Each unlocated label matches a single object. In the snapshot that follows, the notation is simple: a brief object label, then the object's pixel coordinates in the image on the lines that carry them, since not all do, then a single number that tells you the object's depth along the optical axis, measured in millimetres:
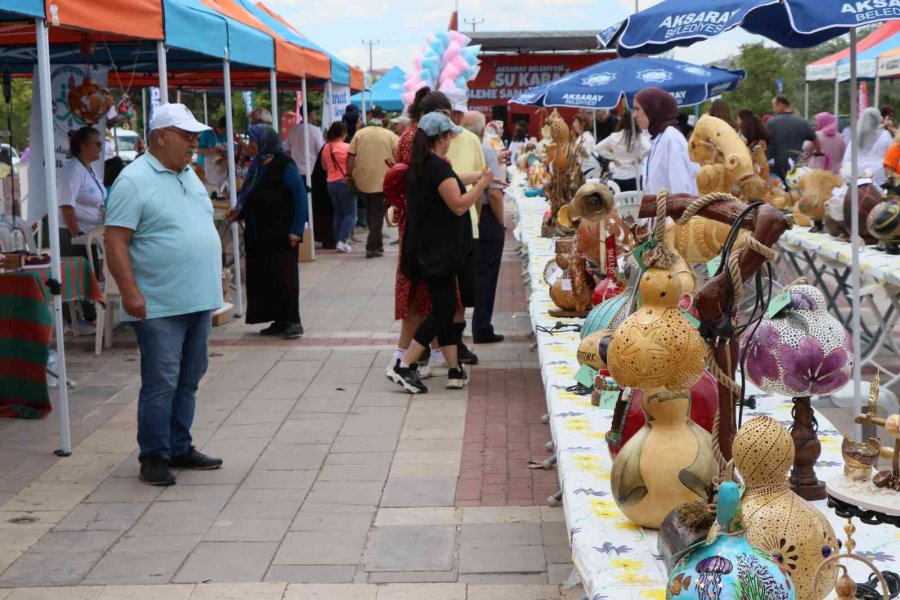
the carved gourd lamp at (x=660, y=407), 2387
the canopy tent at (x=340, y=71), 14750
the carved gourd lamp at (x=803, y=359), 2713
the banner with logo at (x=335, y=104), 15562
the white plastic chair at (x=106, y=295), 8625
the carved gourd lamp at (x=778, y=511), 2043
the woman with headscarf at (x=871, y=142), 13375
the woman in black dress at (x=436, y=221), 6496
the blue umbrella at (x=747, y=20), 4102
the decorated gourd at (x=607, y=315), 3662
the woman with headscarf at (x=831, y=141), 15102
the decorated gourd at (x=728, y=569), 1786
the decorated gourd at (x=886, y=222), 6438
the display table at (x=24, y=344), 6625
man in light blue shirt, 4996
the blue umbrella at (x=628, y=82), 9602
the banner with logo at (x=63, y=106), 9406
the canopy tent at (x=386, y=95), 26953
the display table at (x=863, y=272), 6316
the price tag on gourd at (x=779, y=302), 2773
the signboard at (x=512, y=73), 25188
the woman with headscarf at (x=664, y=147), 6570
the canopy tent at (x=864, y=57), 15914
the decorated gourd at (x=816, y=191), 7809
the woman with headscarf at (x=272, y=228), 8609
